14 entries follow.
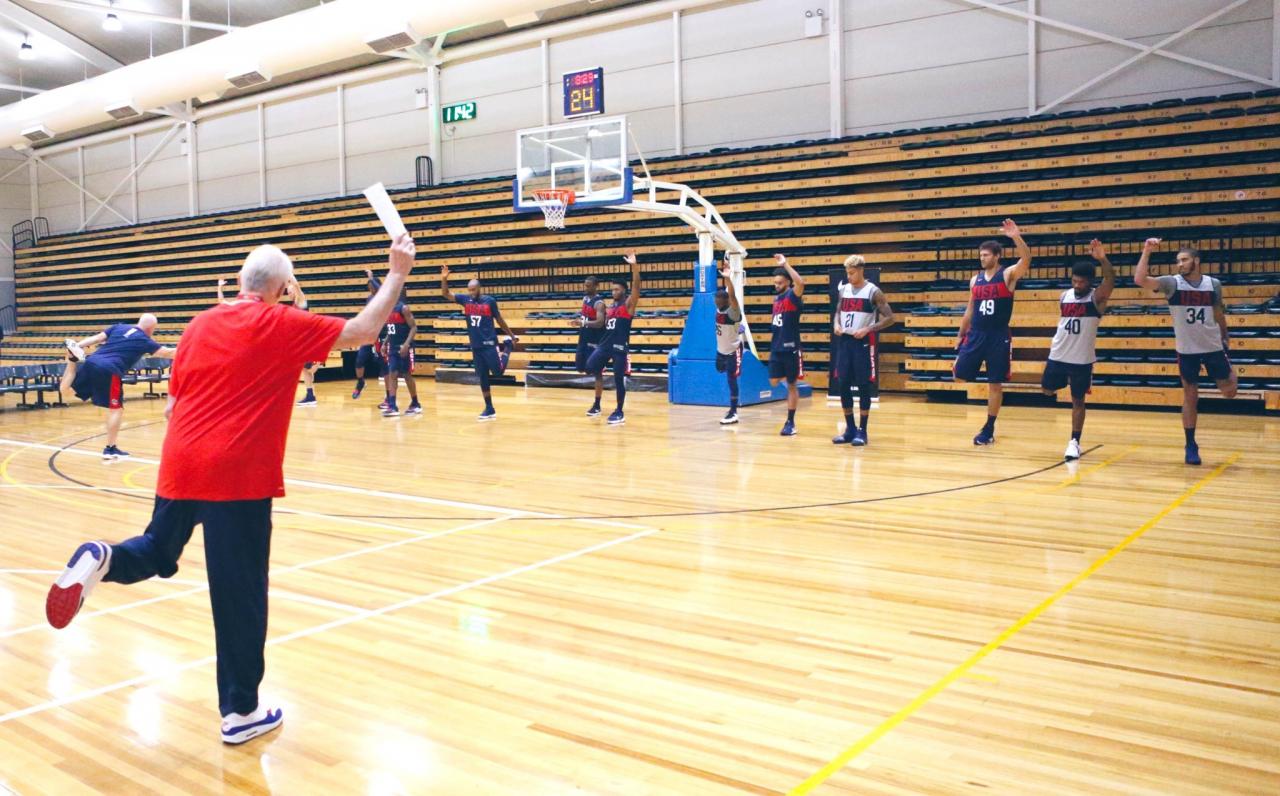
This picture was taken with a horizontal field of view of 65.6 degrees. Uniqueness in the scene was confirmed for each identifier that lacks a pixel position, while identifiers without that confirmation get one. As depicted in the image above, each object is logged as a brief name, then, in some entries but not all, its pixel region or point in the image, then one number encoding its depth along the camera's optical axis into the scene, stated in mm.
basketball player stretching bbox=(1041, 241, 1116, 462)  7711
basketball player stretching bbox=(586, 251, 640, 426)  11273
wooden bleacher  11875
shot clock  15305
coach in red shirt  2875
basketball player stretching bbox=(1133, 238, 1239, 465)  7180
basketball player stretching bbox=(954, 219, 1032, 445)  8383
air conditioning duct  13852
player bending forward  8836
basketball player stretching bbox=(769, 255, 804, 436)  9984
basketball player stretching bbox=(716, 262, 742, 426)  10502
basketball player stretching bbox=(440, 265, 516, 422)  11586
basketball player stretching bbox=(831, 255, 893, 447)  8727
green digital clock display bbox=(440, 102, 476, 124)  19172
